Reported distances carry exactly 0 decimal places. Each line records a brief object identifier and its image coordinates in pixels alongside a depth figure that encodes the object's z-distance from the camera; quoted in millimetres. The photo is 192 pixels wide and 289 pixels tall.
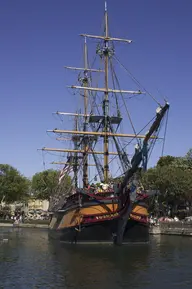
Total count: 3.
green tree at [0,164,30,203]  82547
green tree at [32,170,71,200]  88742
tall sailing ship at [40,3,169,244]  29376
